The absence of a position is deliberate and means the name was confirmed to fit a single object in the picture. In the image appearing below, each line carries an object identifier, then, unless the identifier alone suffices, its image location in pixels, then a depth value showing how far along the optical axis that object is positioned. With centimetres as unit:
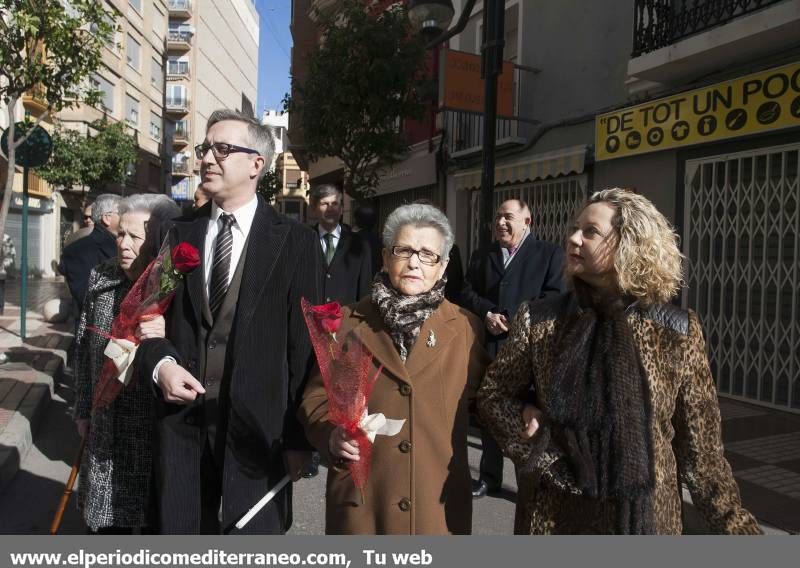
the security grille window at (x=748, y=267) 713
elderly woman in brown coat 214
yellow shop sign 695
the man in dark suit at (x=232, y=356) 224
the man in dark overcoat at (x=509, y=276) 441
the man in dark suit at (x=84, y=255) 552
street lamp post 625
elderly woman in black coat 277
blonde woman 182
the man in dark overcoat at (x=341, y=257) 510
